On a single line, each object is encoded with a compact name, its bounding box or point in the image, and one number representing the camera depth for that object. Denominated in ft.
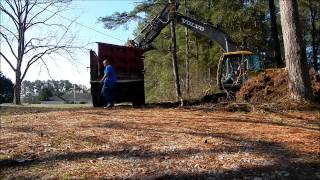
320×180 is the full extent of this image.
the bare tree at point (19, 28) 77.60
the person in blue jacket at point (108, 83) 31.32
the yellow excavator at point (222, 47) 37.19
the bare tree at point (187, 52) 72.52
